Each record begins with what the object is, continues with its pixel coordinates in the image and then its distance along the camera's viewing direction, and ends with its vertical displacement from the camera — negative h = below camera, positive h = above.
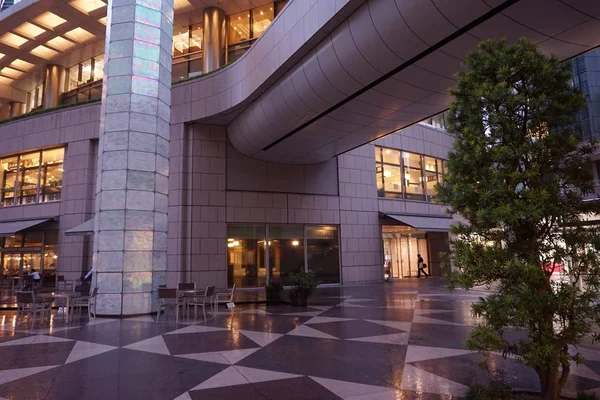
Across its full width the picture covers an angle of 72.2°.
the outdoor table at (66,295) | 9.83 -0.61
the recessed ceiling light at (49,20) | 22.64 +13.80
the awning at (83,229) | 15.60 +1.52
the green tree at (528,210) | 3.70 +0.44
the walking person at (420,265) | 25.70 -0.31
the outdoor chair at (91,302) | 10.44 -0.86
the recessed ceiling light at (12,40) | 24.23 +13.67
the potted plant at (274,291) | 13.96 -0.90
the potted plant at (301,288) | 12.73 -0.75
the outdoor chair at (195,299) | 10.52 -0.88
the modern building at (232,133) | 9.98 +4.77
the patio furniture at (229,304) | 11.45 -1.08
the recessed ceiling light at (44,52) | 25.64 +13.58
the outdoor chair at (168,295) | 9.90 -0.67
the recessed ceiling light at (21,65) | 26.80 +13.44
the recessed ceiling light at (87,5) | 21.59 +13.83
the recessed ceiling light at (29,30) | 23.47 +13.78
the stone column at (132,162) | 11.09 +2.95
